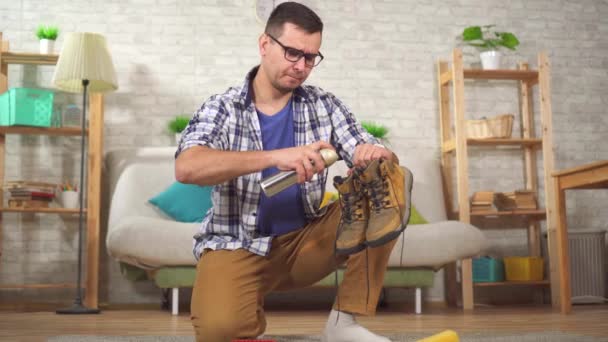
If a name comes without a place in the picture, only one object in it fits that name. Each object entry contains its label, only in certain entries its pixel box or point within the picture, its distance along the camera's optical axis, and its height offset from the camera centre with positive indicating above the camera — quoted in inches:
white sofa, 146.3 -0.5
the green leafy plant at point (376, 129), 191.2 +25.5
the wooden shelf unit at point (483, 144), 181.0 +21.2
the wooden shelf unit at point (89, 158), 167.6 +16.9
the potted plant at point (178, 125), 183.8 +26.4
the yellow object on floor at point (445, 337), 68.1 -11.1
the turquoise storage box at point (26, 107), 164.2 +28.5
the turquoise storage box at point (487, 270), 186.1 -12.7
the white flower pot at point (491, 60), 191.0 +43.7
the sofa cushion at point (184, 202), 163.3 +5.9
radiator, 184.4 -11.7
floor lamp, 162.7 +37.8
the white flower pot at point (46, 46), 175.2 +45.1
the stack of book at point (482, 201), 184.9 +5.4
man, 73.2 +2.9
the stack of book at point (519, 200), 186.1 +5.7
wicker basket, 187.6 +25.2
